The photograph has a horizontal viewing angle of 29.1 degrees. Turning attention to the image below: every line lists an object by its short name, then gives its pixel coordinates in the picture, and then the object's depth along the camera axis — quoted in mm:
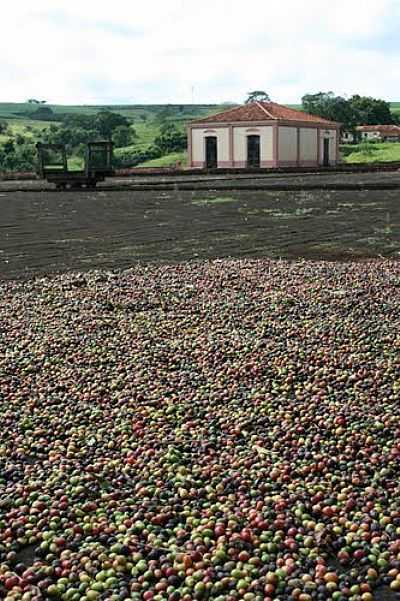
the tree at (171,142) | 62625
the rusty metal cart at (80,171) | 27750
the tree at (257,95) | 91688
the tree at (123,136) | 70250
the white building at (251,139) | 50156
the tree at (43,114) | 104188
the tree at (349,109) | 71250
